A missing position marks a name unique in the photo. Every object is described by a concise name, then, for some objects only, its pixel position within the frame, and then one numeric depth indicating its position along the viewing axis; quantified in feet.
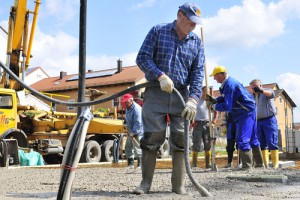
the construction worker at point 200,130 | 27.84
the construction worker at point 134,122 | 27.55
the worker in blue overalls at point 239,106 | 22.09
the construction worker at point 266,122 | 26.06
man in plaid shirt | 13.53
